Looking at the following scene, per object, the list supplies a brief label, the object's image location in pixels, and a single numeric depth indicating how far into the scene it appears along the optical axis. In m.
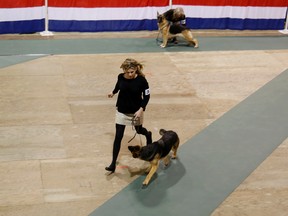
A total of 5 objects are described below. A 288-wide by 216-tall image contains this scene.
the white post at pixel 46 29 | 13.81
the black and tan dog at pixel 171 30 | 12.79
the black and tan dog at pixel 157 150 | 7.00
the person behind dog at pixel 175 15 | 12.74
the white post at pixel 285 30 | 15.28
